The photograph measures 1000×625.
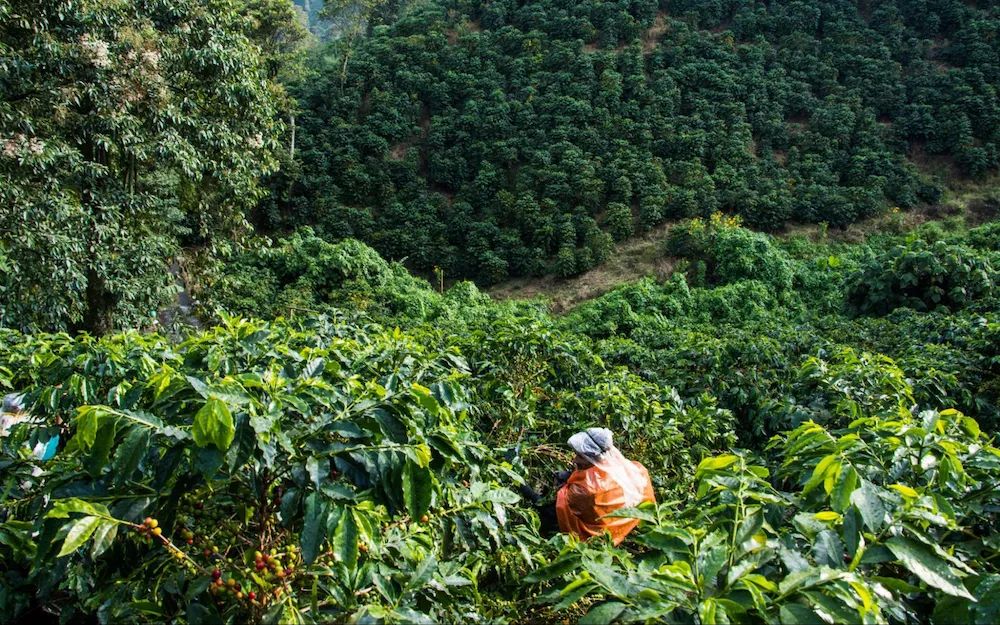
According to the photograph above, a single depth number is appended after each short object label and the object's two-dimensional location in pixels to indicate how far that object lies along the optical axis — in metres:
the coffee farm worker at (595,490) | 3.29
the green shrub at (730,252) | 14.57
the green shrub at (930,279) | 10.23
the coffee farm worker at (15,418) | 3.12
